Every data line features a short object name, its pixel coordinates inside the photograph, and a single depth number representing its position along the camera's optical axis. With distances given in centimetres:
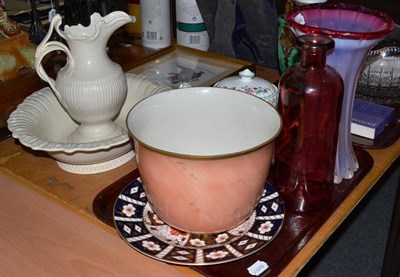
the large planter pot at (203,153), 50
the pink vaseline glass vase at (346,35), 58
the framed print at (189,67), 94
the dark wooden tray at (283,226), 52
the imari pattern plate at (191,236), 52
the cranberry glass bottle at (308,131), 58
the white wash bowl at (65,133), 63
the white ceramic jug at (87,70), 65
